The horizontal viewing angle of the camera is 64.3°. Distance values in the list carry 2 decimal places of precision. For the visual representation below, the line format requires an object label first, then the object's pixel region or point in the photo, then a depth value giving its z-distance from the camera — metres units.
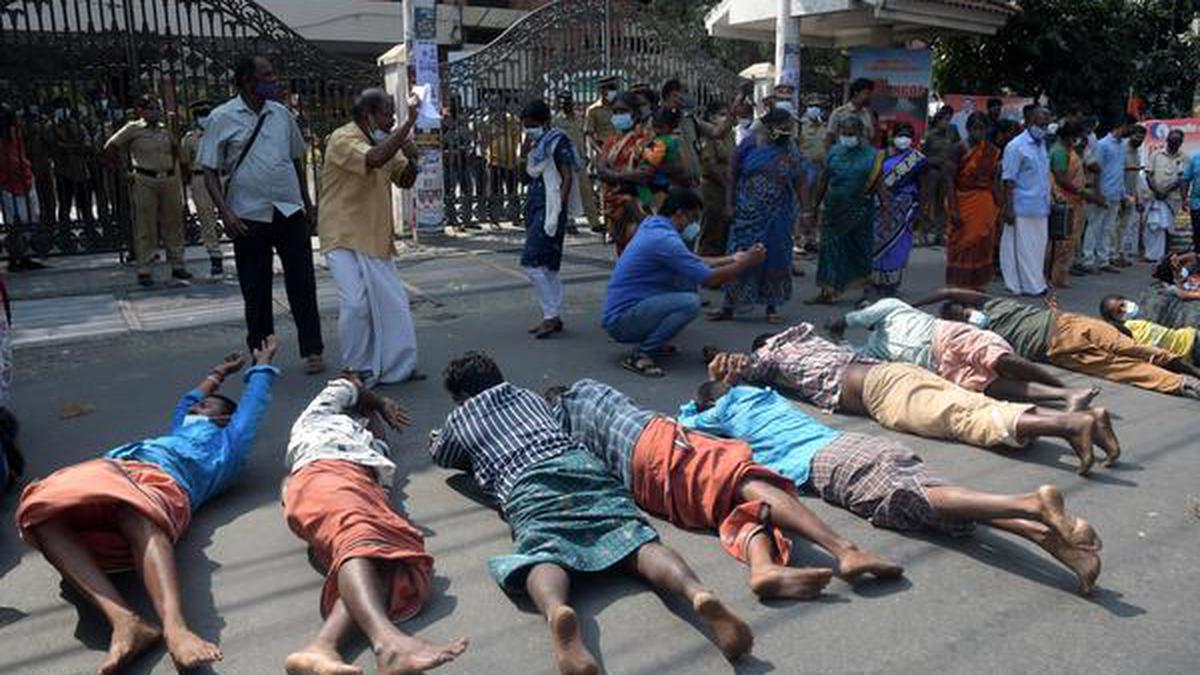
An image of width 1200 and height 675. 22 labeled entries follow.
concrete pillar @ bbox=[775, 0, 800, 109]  12.46
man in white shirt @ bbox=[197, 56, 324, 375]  5.52
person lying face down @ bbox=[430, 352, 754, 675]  2.75
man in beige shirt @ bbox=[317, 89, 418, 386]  5.49
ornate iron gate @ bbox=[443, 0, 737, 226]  11.92
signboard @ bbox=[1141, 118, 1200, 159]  11.51
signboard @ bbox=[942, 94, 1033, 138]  13.28
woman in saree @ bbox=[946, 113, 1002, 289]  8.41
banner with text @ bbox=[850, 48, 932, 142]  13.42
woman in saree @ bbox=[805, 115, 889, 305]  7.84
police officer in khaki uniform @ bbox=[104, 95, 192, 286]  8.77
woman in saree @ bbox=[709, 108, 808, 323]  7.51
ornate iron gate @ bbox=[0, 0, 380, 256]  9.63
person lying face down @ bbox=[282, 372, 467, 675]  2.65
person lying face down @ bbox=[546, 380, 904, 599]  3.20
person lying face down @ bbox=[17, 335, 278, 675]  2.78
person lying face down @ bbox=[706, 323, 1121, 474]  4.25
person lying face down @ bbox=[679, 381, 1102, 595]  3.11
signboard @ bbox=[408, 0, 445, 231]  10.72
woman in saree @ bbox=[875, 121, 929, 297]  8.20
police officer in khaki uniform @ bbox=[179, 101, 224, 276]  9.18
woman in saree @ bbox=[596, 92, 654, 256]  7.47
